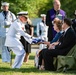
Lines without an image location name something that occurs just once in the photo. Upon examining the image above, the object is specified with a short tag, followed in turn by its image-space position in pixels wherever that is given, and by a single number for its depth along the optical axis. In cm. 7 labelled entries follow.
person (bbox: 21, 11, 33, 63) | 1527
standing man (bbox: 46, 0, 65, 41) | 1360
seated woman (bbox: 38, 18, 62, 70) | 1206
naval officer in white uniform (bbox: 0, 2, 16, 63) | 1458
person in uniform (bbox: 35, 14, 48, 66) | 2288
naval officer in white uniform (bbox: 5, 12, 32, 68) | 1243
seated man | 1164
